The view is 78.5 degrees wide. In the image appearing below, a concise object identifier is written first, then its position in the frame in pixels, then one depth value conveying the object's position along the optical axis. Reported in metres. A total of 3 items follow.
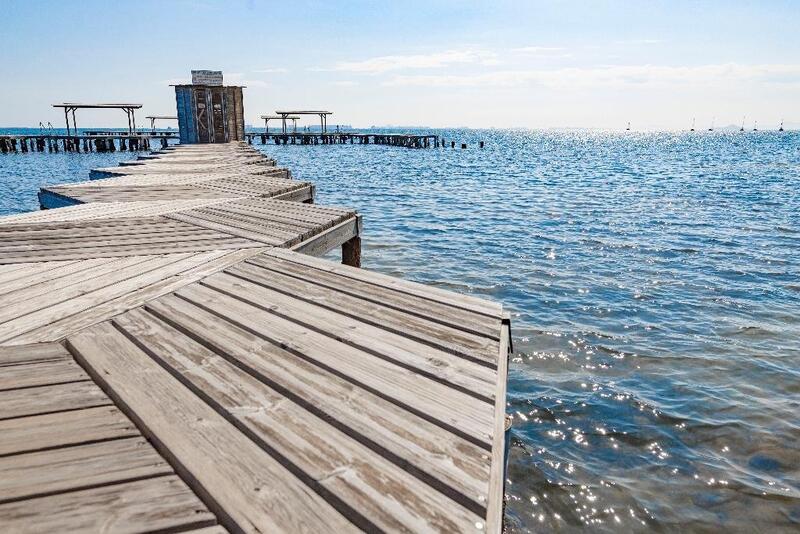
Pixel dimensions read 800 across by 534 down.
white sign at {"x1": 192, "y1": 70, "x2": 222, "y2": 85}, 29.87
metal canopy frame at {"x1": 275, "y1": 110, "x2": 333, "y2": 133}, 65.52
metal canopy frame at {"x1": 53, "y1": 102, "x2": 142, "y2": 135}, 48.55
